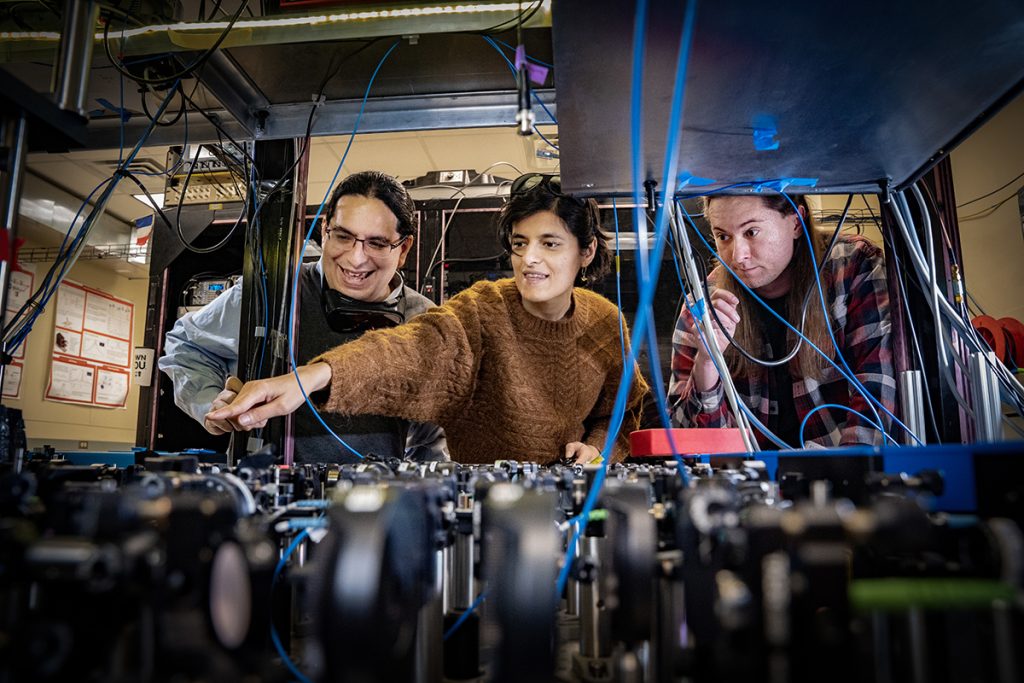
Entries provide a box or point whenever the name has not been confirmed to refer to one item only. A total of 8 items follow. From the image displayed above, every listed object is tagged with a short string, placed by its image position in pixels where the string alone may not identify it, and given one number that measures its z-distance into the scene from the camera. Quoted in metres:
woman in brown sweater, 1.92
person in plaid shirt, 1.91
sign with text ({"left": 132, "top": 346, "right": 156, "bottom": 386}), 2.54
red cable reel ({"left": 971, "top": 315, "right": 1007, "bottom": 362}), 2.32
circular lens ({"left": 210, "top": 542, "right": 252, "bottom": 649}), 0.40
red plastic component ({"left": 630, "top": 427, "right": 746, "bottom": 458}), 1.38
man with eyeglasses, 2.05
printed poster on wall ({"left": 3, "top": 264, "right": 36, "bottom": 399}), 4.50
